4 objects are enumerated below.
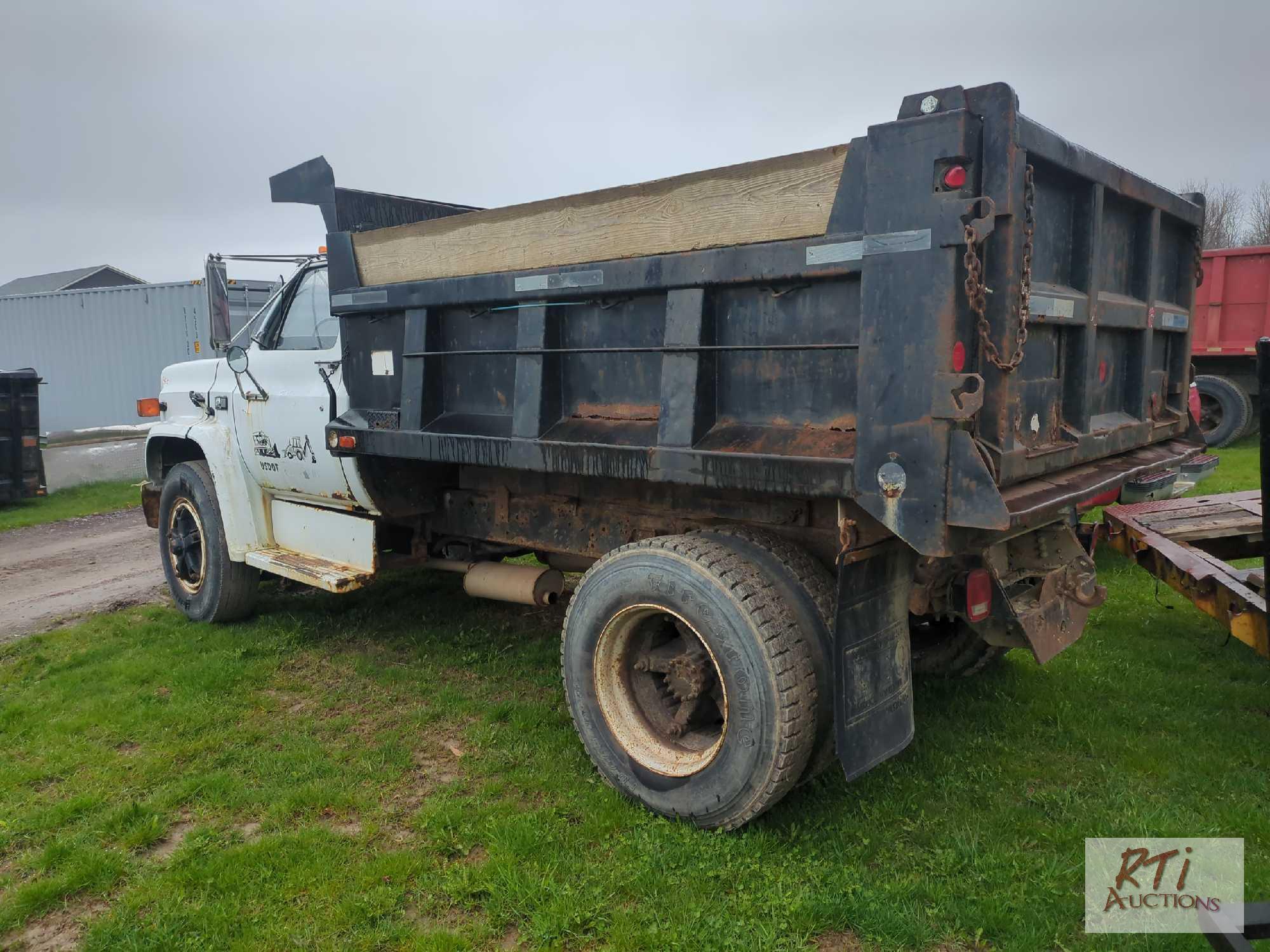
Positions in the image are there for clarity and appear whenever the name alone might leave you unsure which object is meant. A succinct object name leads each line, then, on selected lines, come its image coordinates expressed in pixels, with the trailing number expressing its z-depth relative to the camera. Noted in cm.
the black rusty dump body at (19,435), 1170
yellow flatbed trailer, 378
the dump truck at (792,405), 272
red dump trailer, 1296
